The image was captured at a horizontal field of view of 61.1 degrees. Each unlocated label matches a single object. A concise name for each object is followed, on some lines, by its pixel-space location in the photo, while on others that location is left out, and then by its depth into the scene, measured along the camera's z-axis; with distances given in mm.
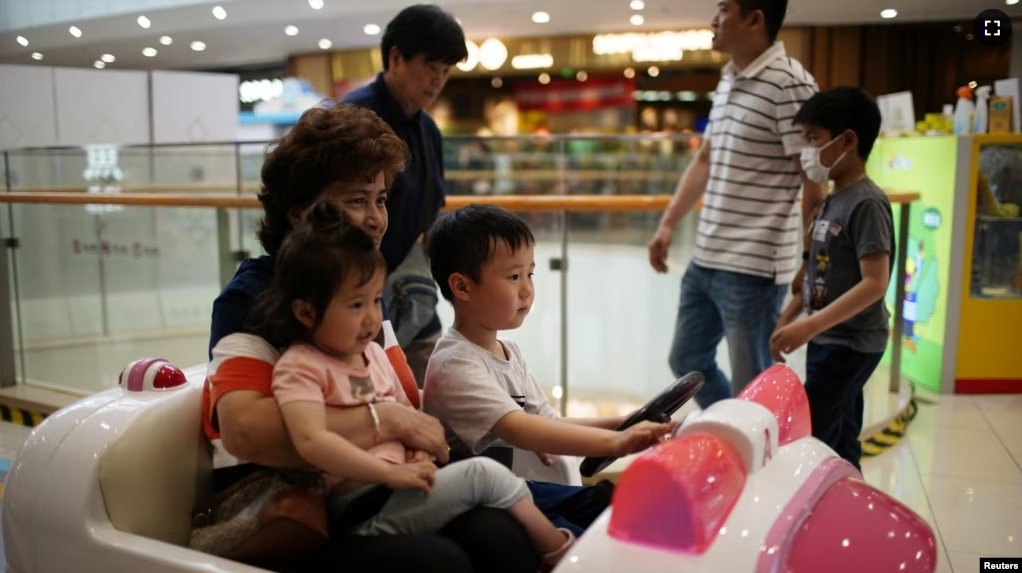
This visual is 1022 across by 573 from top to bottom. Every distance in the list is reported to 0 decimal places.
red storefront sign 13164
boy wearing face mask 2188
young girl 1195
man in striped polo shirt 2469
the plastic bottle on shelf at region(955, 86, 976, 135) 4402
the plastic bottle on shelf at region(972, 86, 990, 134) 4242
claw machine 4285
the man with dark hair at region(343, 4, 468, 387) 2285
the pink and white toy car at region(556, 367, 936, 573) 1067
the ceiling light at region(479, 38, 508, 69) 11523
